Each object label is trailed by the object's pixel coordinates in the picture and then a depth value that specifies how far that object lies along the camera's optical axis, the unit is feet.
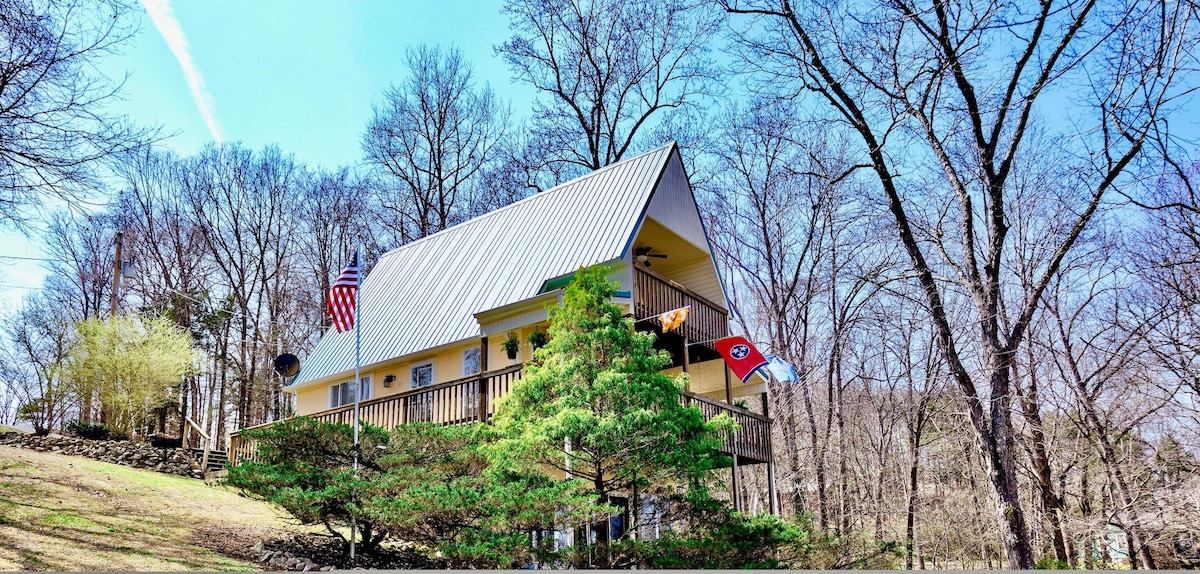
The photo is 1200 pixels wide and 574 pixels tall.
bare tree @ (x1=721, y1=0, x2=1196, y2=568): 36.76
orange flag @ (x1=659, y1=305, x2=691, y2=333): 45.68
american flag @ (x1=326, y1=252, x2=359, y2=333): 48.11
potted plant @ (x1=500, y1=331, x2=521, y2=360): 50.11
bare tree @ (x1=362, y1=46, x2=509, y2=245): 104.12
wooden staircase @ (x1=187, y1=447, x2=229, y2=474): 70.00
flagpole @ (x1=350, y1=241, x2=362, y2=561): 47.14
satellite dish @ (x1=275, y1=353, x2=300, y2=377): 70.70
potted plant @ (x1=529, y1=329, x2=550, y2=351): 48.47
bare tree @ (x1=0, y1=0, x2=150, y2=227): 38.32
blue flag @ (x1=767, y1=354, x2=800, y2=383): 48.76
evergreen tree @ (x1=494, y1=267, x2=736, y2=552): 34.04
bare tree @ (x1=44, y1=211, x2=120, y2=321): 108.06
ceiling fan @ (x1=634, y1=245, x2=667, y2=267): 56.24
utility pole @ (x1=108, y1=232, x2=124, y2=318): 85.72
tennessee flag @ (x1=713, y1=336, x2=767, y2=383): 47.16
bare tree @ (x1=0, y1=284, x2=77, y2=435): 108.88
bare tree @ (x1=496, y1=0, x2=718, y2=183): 89.10
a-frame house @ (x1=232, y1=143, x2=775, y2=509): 50.03
